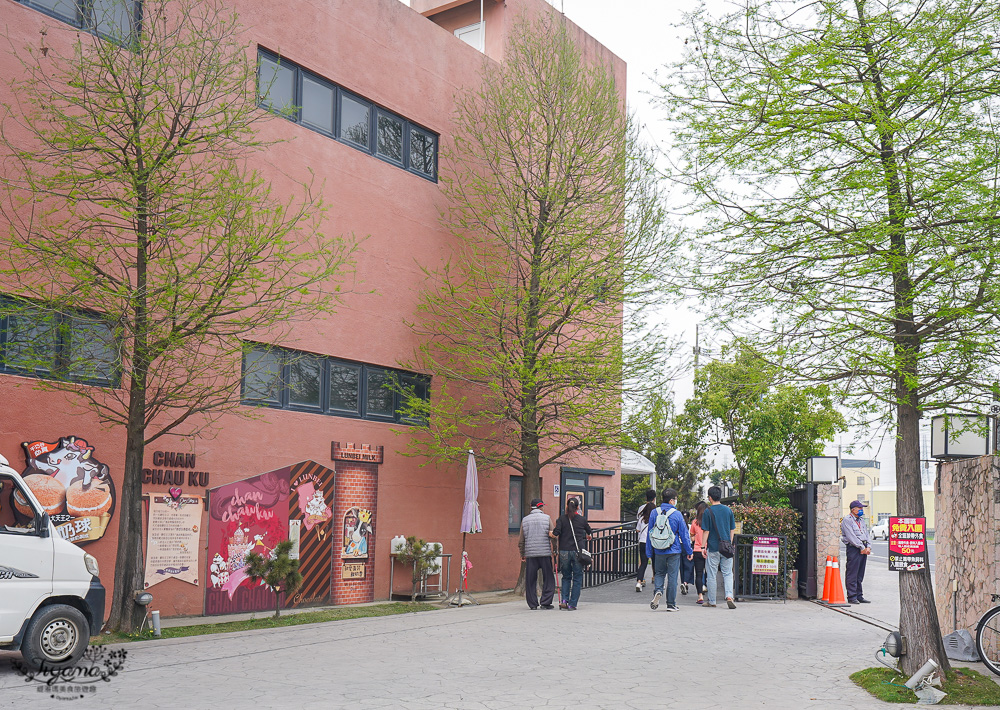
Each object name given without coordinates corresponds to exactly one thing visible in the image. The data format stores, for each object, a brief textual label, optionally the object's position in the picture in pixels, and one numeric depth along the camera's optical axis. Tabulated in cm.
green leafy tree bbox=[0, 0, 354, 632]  1171
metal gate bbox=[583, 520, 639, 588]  2194
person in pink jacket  1792
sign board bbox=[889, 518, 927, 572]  913
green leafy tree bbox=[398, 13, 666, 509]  1884
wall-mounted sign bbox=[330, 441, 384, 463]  1723
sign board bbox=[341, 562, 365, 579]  1731
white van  912
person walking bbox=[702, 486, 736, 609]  1662
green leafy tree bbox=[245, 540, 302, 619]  1379
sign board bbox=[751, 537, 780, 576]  1797
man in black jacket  1647
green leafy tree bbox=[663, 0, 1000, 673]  843
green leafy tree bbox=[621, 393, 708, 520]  3157
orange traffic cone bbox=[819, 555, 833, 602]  1773
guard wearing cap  1780
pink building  1332
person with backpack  1627
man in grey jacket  1664
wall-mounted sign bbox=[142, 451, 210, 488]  1402
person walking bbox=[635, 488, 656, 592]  1870
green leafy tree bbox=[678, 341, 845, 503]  2831
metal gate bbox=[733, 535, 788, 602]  1822
